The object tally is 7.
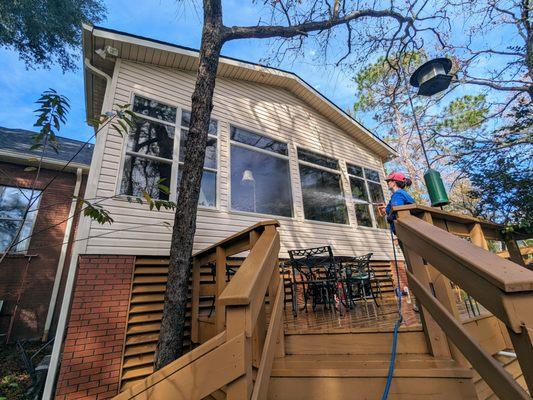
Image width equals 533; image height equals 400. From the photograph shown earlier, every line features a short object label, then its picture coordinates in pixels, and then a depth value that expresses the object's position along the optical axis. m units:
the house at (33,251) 6.62
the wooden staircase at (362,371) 1.66
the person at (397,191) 3.65
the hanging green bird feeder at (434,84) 3.89
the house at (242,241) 1.61
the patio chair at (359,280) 4.27
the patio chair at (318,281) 4.17
